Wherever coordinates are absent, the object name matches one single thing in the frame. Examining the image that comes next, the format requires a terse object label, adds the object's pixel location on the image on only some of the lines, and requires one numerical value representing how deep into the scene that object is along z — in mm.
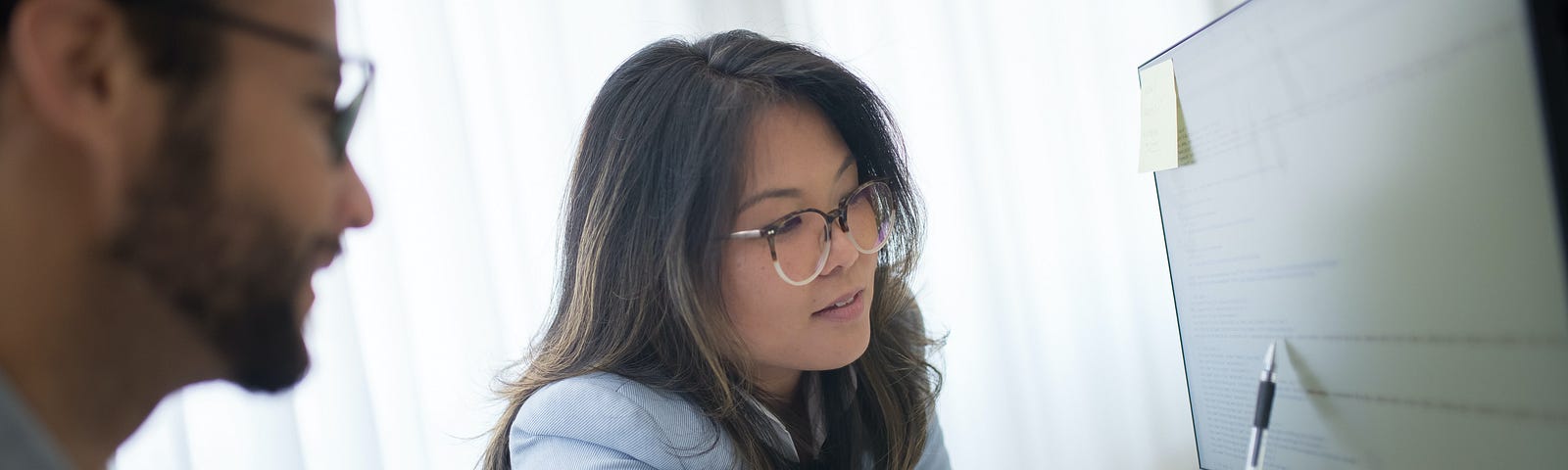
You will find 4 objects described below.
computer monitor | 566
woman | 867
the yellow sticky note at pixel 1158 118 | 867
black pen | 783
